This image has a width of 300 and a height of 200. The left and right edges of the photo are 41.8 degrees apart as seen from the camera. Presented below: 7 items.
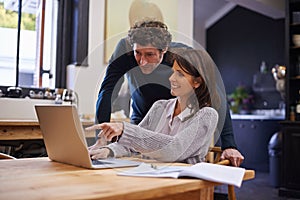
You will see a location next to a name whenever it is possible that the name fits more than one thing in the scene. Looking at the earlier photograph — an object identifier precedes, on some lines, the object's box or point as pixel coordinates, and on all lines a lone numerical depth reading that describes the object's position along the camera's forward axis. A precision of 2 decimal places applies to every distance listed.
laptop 1.10
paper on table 0.94
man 1.24
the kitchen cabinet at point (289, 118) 4.26
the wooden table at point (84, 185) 0.77
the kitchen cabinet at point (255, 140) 6.14
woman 1.19
